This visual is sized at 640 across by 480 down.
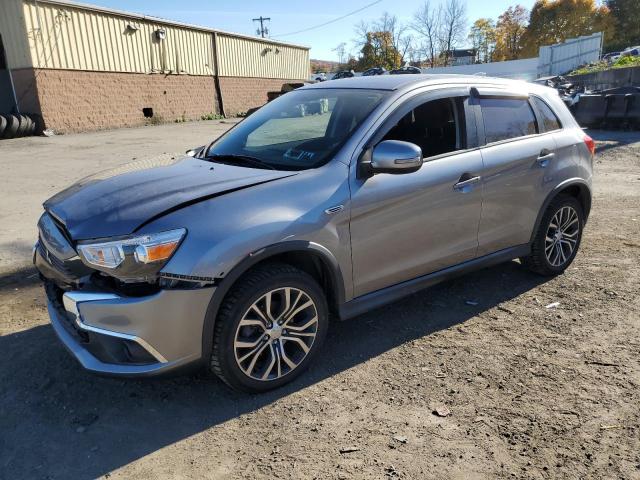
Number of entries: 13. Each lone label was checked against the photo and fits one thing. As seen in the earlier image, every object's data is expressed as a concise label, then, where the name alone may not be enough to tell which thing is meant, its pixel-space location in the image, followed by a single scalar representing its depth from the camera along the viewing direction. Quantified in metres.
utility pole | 74.12
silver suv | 2.67
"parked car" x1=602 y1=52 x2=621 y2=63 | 41.96
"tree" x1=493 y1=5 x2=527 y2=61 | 83.62
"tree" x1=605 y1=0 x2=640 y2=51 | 67.19
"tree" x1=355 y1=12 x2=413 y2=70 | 75.19
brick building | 18.39
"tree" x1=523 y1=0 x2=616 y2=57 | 71.82
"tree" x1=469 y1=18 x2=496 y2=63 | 87.00
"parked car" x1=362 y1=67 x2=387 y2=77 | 28.91
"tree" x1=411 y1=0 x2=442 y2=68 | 81.44
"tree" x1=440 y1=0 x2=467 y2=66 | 80.44
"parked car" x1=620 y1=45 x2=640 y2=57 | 45.95
